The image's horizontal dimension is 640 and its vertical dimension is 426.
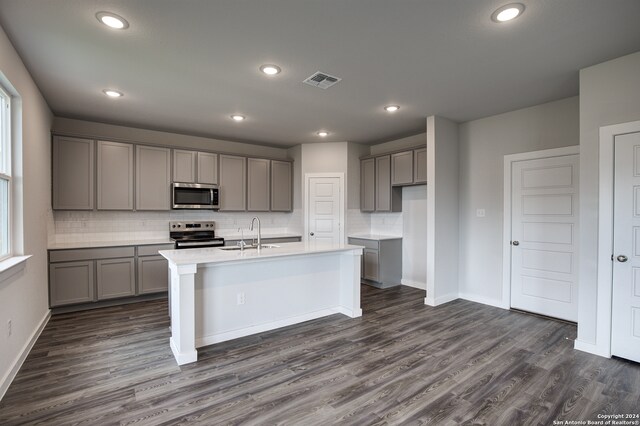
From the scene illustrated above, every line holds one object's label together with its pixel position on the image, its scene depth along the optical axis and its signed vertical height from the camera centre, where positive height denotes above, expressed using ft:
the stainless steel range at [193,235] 16.07 -1.38
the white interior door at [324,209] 19.84 +0.03
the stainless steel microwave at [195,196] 16.55 +0.74
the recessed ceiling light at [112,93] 11.64 +4.34
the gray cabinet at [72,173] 13.83 +1.63
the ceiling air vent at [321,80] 10.41 +4.39
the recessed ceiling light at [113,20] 7.20 +4.41
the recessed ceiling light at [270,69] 9.77 +4.40
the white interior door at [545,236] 12.34 -1.10
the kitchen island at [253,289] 9.31 -2.84
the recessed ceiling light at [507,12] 6.94 +4.44
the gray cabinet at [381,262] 17.81 -3.01
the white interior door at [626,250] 9.07 -1.18
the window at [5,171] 8.54 +1.06
